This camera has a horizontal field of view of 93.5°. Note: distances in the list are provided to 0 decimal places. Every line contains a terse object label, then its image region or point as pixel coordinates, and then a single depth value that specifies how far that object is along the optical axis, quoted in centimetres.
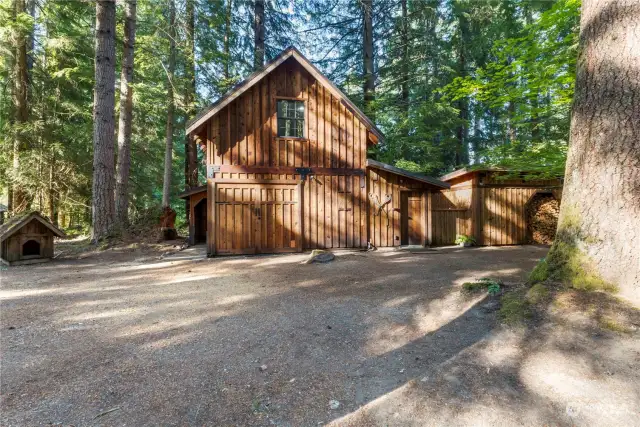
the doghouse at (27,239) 791
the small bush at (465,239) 1272
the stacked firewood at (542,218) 1298
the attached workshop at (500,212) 1285
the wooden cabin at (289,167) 998
